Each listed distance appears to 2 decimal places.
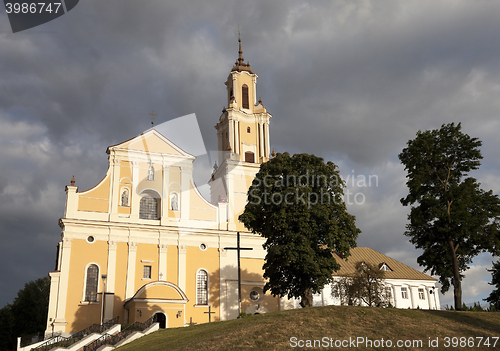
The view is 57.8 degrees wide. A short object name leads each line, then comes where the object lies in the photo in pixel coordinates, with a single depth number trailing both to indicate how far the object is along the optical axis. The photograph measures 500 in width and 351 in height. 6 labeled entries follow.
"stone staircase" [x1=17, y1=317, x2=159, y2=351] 23.41
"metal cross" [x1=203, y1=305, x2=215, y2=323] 35.75
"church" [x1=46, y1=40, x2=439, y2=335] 33.56
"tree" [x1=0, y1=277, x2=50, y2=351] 53.59
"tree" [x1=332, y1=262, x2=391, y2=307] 36.88
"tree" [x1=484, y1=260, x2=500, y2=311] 41.47
